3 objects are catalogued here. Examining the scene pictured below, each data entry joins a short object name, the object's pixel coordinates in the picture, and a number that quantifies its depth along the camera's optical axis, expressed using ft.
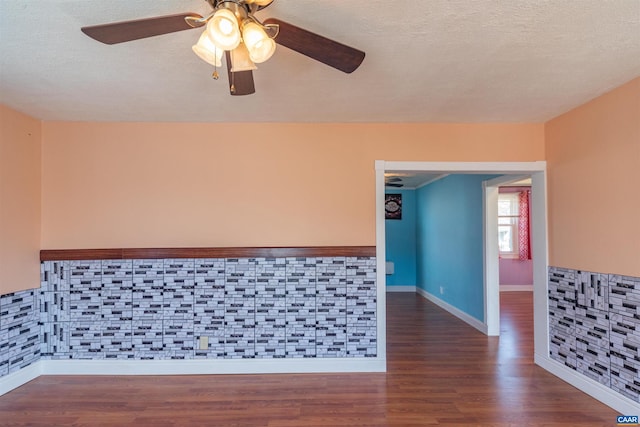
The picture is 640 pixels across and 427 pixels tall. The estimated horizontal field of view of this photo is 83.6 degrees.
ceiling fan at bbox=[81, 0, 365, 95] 4.43
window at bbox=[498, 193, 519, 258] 25.81
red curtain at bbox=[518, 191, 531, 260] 25.21
